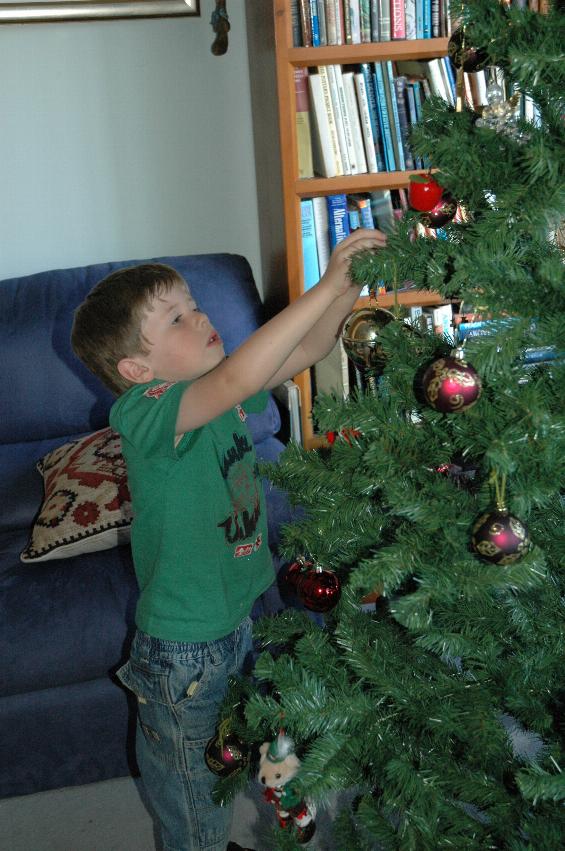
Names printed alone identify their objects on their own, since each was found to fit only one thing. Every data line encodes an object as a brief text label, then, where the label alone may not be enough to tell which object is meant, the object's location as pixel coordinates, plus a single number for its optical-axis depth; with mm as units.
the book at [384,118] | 2049
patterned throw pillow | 1674
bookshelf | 1930
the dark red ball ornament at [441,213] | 847
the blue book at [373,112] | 2057
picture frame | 2199
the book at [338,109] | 2033
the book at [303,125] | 2057
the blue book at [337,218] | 2141
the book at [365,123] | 2057
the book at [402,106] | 2070
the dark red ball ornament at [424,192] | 819
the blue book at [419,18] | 1978
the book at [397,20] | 1956
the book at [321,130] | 2039
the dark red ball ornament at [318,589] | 1020
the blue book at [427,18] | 1982
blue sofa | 1565
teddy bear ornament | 970
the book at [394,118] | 2051
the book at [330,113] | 2035
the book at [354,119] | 2053
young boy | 1130
